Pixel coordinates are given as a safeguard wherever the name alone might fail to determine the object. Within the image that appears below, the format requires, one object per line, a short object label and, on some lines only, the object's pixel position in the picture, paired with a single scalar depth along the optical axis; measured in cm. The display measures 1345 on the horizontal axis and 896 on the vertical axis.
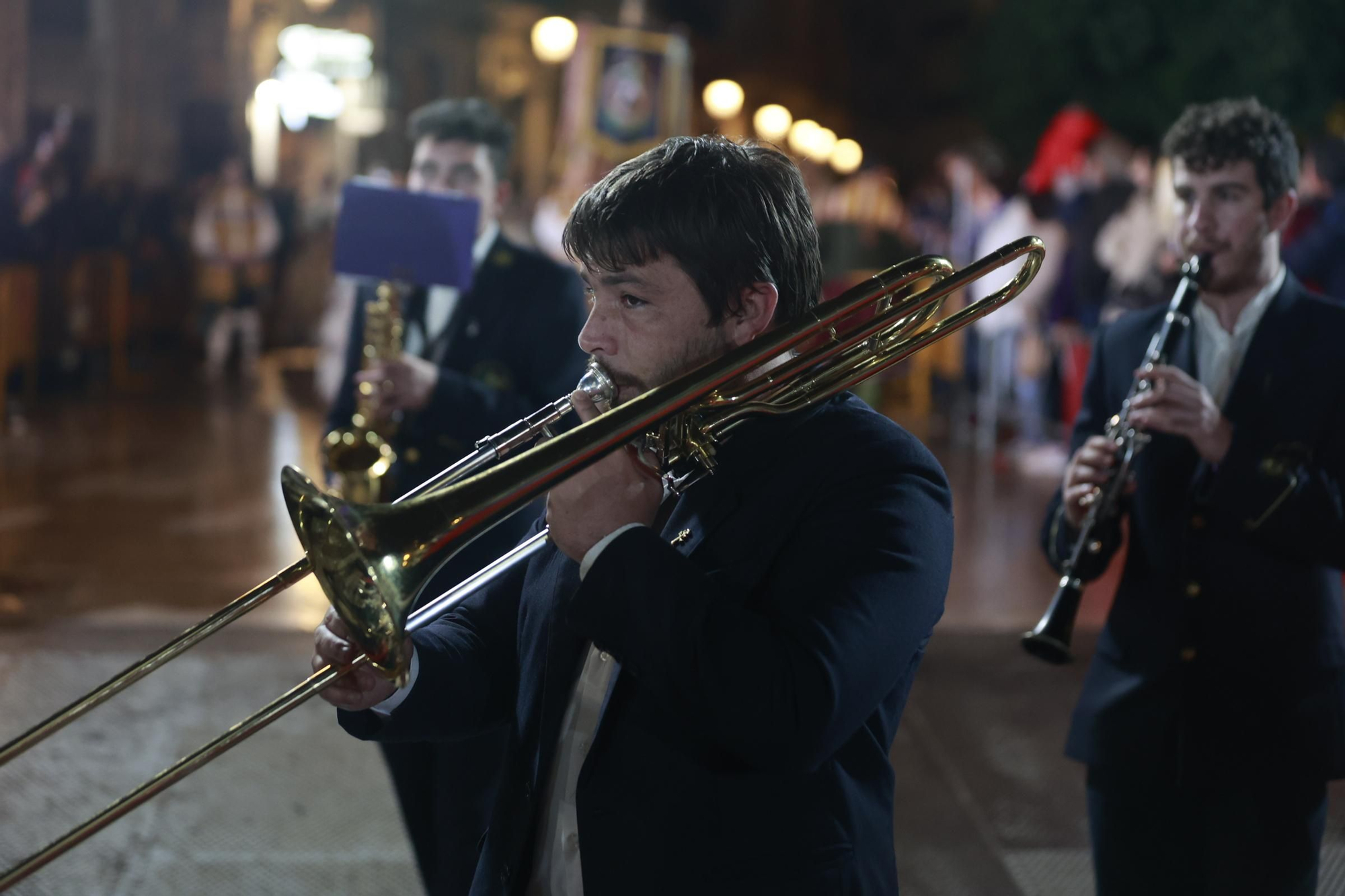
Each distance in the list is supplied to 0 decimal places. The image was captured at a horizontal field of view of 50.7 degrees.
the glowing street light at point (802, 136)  2570
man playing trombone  151
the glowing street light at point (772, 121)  2275
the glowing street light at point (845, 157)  3155
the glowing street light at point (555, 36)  1334
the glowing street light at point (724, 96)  1848
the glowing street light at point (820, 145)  2608
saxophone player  307
